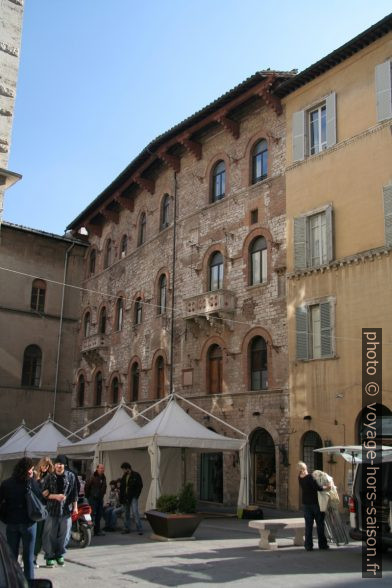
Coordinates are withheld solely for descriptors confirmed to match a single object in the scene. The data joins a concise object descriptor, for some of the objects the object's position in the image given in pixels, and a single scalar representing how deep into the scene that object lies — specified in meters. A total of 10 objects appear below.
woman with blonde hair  9.55
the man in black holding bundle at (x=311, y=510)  10.39
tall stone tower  9.66
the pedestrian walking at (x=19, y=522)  7.29
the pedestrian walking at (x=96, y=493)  13.58
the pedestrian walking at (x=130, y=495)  13.66
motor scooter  11.26
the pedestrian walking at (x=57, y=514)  9.18
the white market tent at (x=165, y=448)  15.73
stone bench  10.66
